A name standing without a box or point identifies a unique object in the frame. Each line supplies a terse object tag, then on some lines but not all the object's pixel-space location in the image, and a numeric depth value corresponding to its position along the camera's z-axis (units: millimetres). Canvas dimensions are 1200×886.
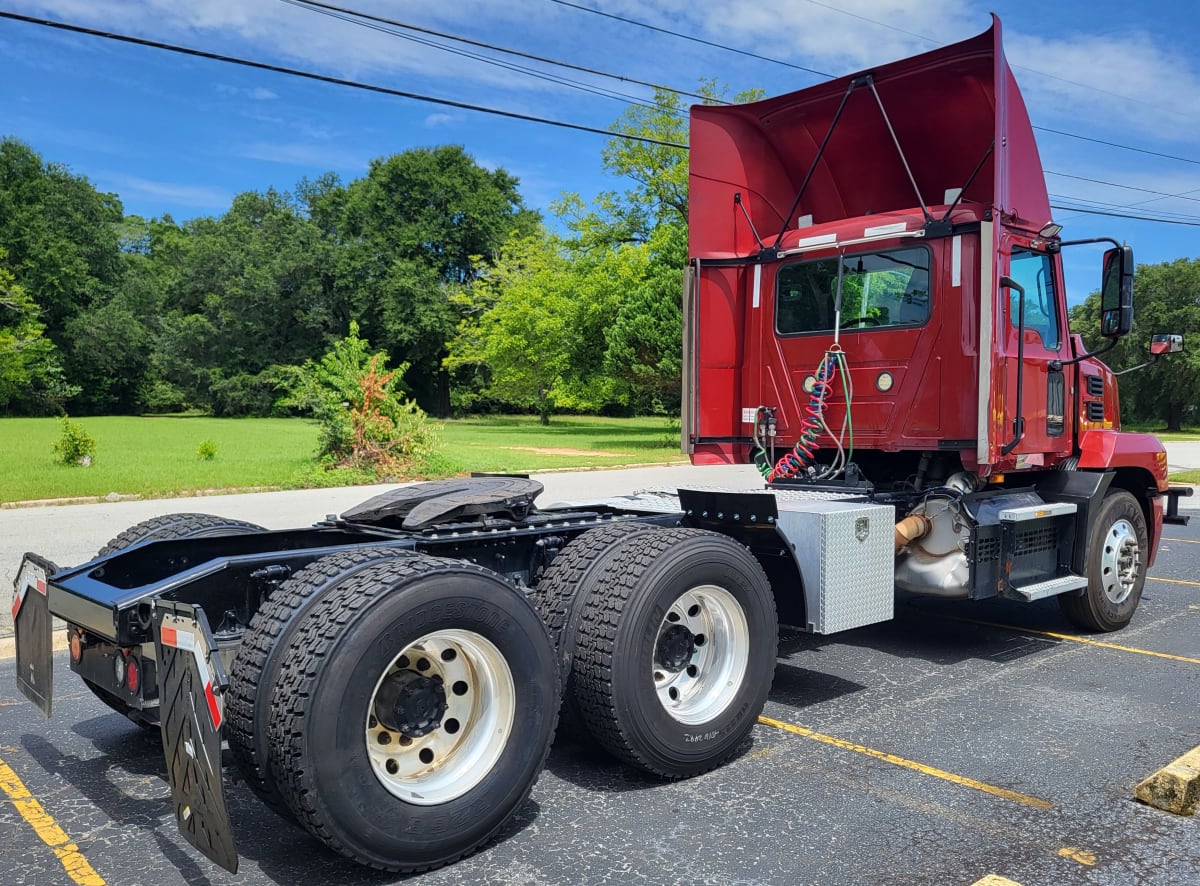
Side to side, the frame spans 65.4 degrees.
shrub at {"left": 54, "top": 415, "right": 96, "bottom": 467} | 19781
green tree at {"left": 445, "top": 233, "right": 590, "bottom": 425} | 39375
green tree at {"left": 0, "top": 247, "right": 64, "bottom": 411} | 47562
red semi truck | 3037
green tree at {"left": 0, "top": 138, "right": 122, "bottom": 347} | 62250
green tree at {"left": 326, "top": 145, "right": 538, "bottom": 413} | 57875
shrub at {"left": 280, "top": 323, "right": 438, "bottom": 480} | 18188
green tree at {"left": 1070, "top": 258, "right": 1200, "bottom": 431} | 47500
